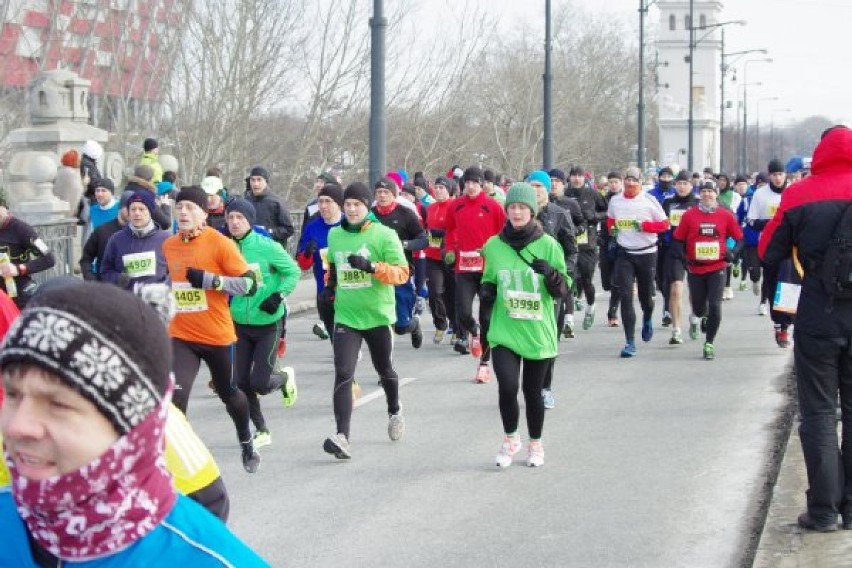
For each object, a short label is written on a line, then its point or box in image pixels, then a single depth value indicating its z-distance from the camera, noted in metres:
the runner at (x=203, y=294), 8.63
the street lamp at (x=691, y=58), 54.09
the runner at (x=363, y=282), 9.80
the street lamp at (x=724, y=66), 66.70
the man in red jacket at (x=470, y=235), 14.27
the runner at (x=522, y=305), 9.00
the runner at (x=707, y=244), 15.05
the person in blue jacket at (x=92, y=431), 2.13
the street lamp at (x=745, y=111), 101.57
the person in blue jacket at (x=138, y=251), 9.66
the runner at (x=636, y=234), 15.41
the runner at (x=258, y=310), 9.62
